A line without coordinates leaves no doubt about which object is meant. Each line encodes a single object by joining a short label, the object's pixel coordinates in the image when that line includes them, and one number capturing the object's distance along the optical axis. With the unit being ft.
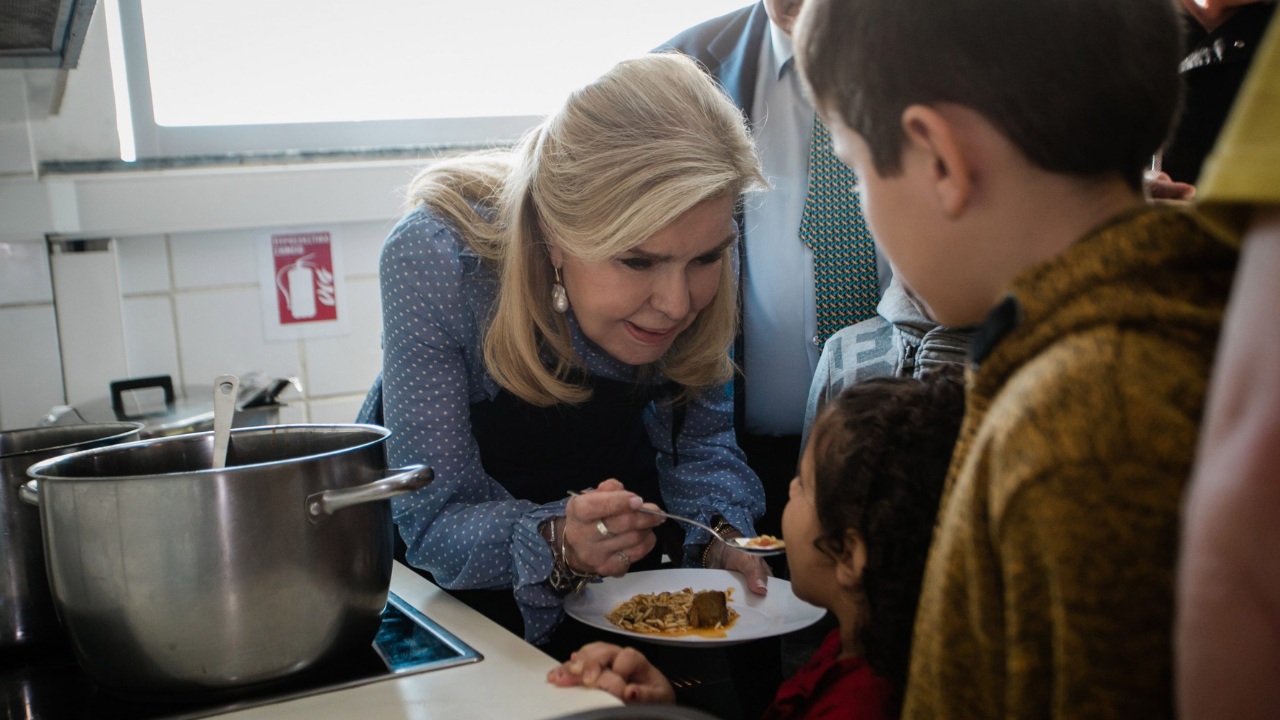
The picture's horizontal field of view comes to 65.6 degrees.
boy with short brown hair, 1.49
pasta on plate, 3.61
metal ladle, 2.69
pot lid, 5.13
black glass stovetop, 2.40
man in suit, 5.82
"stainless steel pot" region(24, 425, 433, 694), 2.23
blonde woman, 3.98
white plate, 3.51
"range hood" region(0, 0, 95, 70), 3.41
